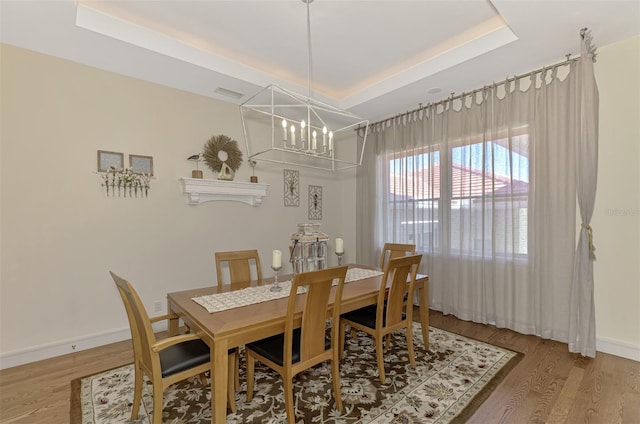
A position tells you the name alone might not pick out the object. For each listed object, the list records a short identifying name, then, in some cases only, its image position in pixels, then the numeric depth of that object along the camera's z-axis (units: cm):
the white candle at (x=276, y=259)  236
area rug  190
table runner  198
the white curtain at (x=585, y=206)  260
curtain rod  289
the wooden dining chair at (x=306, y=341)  173
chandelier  407
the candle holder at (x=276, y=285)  239
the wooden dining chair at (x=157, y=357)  156
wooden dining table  154
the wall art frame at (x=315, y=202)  485
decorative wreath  372
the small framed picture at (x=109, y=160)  302
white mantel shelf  352
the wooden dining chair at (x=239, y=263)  274
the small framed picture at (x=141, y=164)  320
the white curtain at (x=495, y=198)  293
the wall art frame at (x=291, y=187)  453
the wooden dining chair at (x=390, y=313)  225
